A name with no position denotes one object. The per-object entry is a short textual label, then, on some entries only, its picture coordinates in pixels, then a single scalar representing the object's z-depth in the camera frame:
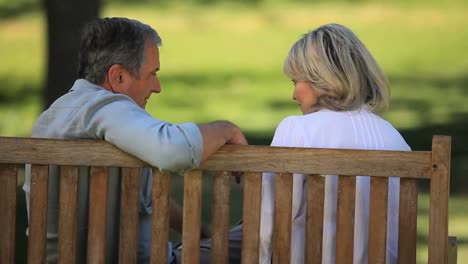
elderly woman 7.58
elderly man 7.15
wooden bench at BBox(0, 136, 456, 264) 7.22
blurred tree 19.52
